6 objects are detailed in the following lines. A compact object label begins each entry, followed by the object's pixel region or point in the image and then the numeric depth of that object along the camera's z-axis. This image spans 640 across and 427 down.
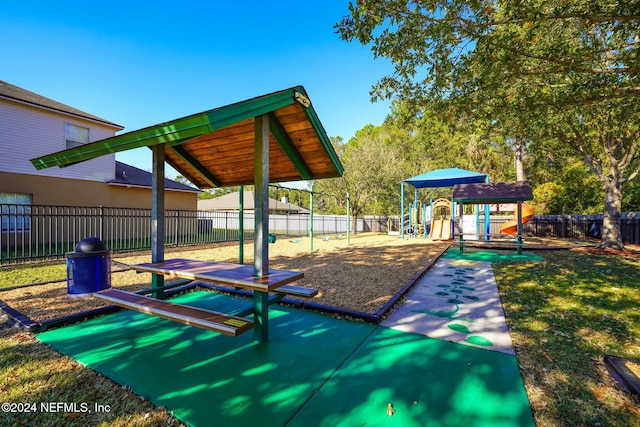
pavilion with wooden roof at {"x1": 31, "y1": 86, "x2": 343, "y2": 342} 2.80
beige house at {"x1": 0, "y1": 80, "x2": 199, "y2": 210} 11.80
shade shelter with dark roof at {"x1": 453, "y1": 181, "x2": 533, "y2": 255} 9.83
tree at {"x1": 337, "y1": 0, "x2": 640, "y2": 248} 4.05
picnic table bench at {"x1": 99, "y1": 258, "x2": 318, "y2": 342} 2.69
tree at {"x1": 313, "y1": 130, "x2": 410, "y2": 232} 22.84
